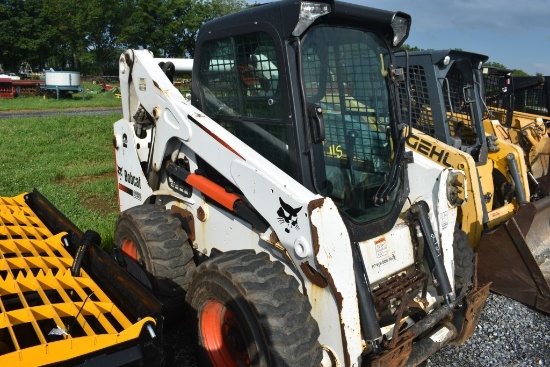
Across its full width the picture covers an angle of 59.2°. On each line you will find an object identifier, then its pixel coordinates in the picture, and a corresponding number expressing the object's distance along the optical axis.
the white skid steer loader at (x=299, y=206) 2.67
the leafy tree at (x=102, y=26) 47.78
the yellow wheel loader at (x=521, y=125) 6.75
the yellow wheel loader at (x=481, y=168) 4.44
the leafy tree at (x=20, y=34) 48.72
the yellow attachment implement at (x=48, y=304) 2.24
